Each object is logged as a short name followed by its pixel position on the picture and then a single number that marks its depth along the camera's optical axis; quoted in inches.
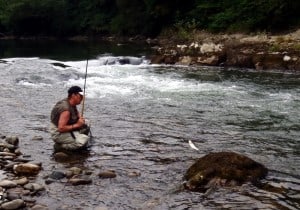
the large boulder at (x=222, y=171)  307.7
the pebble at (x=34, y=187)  303.4
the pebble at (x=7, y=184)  302.2
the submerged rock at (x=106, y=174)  333.7
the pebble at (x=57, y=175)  328.5
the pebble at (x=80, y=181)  319.0
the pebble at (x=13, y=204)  268.6
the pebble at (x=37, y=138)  429.7
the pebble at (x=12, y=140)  409.7
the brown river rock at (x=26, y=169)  336.5
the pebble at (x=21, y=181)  310.6
